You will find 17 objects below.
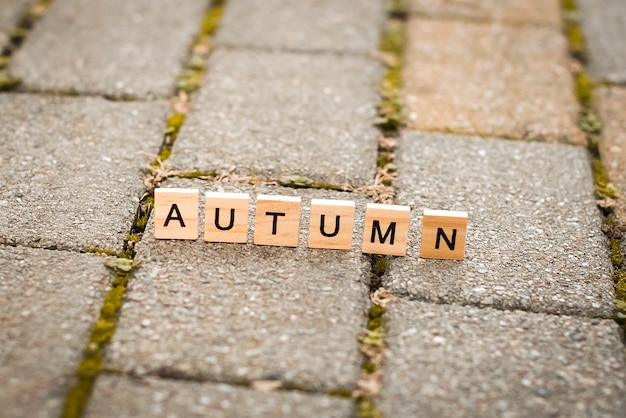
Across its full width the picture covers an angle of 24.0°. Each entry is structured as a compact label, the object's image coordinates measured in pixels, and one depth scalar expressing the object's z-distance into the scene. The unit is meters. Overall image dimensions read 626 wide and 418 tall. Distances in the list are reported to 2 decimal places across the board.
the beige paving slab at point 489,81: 0.74
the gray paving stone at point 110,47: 0.76
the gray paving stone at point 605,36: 0.80
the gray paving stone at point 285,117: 0.69
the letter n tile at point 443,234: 0.62
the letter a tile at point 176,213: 0.62
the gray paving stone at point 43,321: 0.56
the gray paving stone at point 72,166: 0.64
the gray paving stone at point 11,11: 0.82
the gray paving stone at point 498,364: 0.56
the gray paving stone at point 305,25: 0.81
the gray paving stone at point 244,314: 0.57
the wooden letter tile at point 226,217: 0.62
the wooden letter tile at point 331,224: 0.62
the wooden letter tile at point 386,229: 0.62
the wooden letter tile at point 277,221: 0.62
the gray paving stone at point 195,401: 0.55
